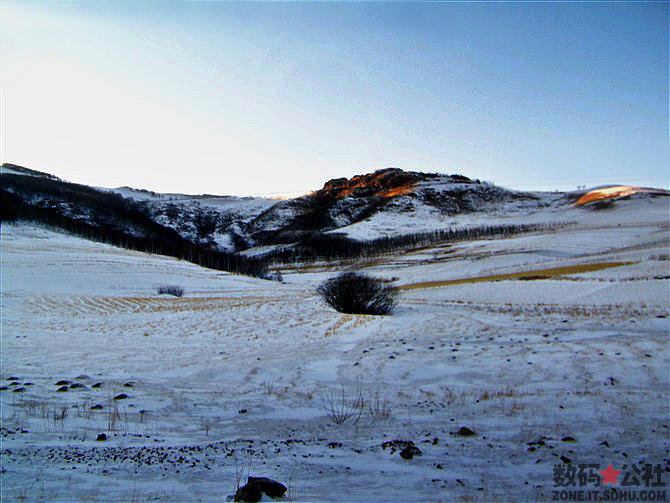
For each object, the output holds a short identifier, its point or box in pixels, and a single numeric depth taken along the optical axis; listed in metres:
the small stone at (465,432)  7.01
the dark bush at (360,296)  26.67
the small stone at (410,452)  5.92
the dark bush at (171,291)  51.75
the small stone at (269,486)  4.52
